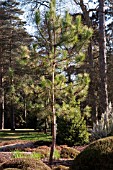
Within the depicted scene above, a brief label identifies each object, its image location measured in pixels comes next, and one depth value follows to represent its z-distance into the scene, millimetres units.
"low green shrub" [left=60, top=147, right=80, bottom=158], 10023
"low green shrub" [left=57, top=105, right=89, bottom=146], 13383
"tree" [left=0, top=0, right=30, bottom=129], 35531
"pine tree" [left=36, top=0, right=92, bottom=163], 8688
